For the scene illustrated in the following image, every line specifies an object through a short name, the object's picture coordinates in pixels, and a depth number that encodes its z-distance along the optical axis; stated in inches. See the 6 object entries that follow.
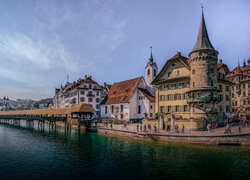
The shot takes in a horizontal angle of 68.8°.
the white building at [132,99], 2055.9
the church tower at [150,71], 2335.1
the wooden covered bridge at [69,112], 1935.3
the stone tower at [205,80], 1357.0
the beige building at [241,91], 2302.4
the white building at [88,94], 2588.6
